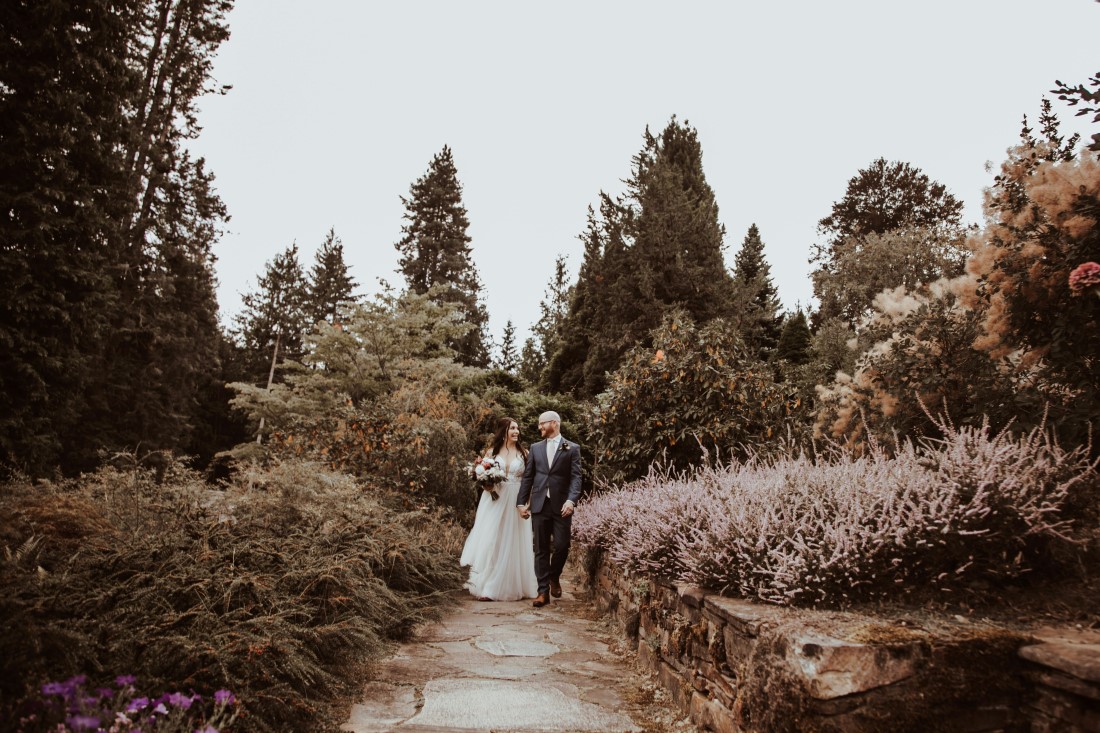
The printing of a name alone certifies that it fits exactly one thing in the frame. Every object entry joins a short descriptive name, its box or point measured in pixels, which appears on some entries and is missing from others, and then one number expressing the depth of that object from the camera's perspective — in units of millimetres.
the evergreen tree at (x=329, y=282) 38938
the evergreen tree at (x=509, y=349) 43062
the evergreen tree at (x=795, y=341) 23219
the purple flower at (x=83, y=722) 1544
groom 6020
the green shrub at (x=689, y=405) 6887
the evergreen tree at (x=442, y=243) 33000
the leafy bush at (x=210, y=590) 2240
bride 6285
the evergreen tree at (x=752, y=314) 18125
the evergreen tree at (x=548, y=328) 24438
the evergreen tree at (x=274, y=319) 36969
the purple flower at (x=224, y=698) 1988
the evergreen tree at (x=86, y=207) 11320
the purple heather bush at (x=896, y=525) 2475
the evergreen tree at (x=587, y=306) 18391
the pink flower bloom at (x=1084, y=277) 3250
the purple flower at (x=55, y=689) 1694
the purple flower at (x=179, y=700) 1860
